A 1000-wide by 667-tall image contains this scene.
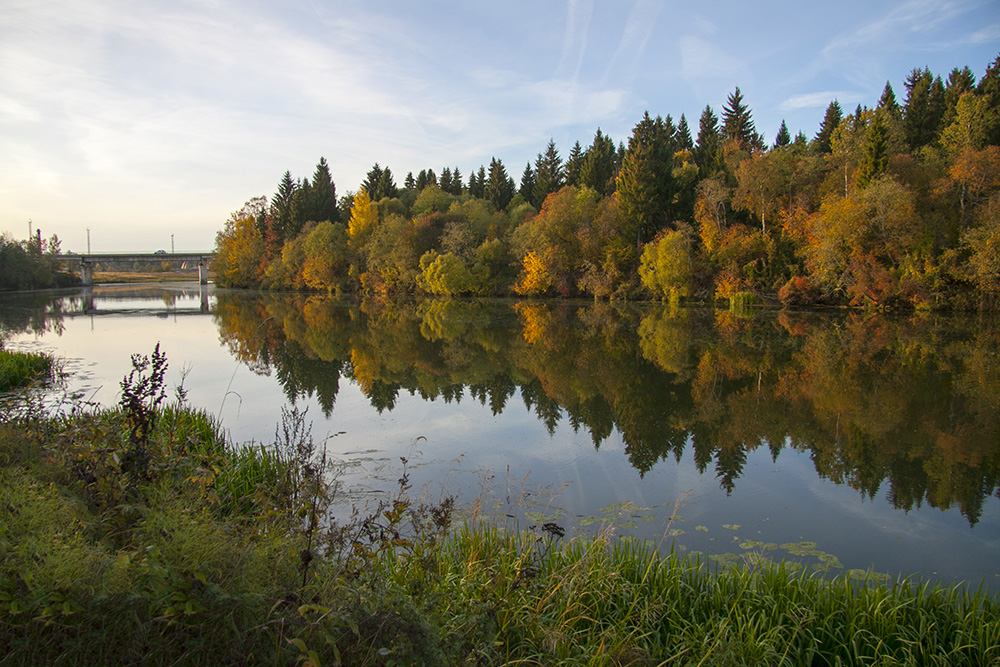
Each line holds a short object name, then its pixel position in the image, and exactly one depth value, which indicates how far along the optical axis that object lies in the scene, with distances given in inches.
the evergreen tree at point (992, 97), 1556.3
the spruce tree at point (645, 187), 1833.2
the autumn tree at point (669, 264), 1620.3
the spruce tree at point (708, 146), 1897.1
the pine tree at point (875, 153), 1348.4
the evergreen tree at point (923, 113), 2012.8
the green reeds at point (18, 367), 504.7
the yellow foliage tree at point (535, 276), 1930.4
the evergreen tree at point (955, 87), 1818.4
